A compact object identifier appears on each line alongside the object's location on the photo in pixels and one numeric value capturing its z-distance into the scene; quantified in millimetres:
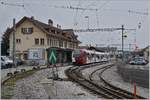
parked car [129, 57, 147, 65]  39553
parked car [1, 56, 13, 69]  31335
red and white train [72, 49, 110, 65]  35413
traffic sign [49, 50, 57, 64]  11497
